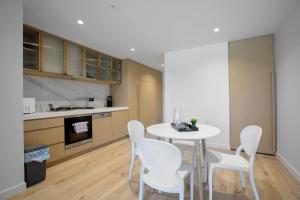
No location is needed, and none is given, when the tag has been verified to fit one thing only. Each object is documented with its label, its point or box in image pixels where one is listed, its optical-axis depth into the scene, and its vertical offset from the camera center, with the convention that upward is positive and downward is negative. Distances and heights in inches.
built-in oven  108.6 -23.1
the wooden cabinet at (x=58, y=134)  87.2 -23.5
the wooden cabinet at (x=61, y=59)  99.0 +33.4
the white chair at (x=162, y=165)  41.3 -19.3
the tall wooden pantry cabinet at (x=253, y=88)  113.4 +9.0
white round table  59.7 -15.0
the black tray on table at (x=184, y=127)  71.8 -14.1
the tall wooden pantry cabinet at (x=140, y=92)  175.2 +10.2
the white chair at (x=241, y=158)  58.3 -25.8
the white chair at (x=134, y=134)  77.9 -18.0
